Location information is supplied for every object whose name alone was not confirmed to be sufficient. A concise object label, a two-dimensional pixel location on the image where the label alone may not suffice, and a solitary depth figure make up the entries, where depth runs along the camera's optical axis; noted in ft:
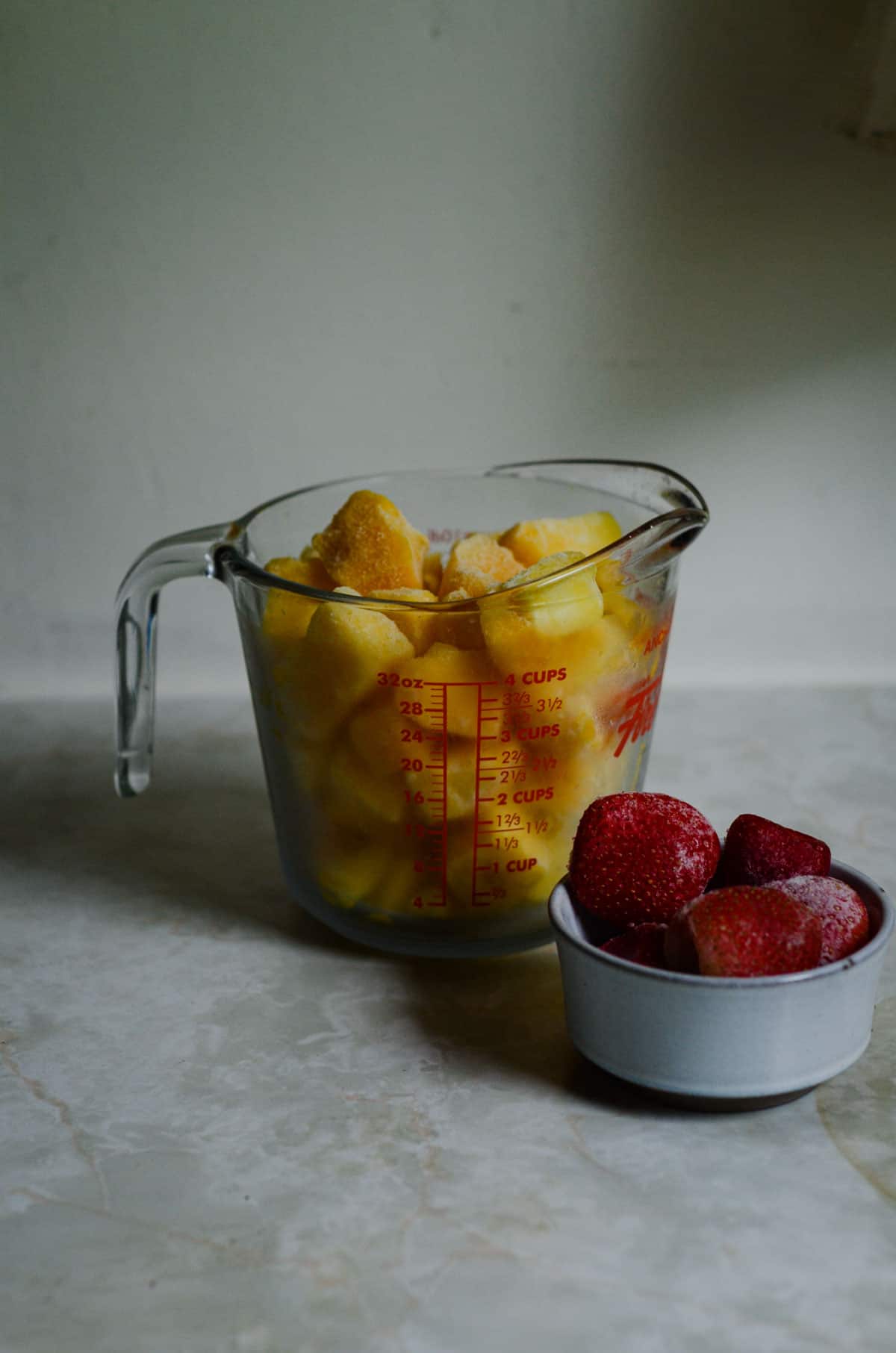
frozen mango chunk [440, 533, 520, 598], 2.27
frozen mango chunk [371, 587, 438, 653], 2.11
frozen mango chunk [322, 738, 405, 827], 2.19
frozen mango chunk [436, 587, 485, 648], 2.11
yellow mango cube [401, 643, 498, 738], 2.11
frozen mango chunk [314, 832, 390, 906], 2.26
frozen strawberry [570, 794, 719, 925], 1.95
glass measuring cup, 2.12
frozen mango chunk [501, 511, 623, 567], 2.43
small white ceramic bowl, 1.77
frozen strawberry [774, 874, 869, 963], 1.85
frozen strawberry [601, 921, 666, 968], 1.88
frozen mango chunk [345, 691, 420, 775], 2.15
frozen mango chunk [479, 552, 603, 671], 2.09
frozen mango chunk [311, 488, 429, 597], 2.34
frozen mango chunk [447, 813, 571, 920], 2.23
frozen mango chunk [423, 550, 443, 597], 2.48
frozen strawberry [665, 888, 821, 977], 1.77
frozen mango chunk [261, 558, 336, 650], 2.19
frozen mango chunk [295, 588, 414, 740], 2.11
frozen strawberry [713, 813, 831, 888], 2.01
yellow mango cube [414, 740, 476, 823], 2.16
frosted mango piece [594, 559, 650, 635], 2.18
